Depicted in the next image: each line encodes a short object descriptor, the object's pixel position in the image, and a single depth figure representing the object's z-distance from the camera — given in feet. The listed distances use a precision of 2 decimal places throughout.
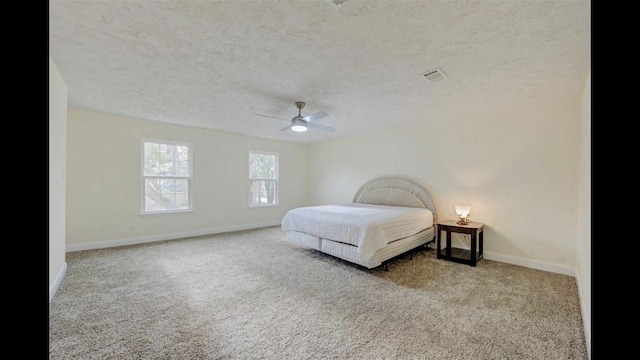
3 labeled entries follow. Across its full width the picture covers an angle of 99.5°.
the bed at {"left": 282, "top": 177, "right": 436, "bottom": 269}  10.73
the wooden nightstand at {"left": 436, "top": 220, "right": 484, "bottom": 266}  11.84
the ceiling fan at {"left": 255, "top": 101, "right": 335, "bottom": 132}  11.59
